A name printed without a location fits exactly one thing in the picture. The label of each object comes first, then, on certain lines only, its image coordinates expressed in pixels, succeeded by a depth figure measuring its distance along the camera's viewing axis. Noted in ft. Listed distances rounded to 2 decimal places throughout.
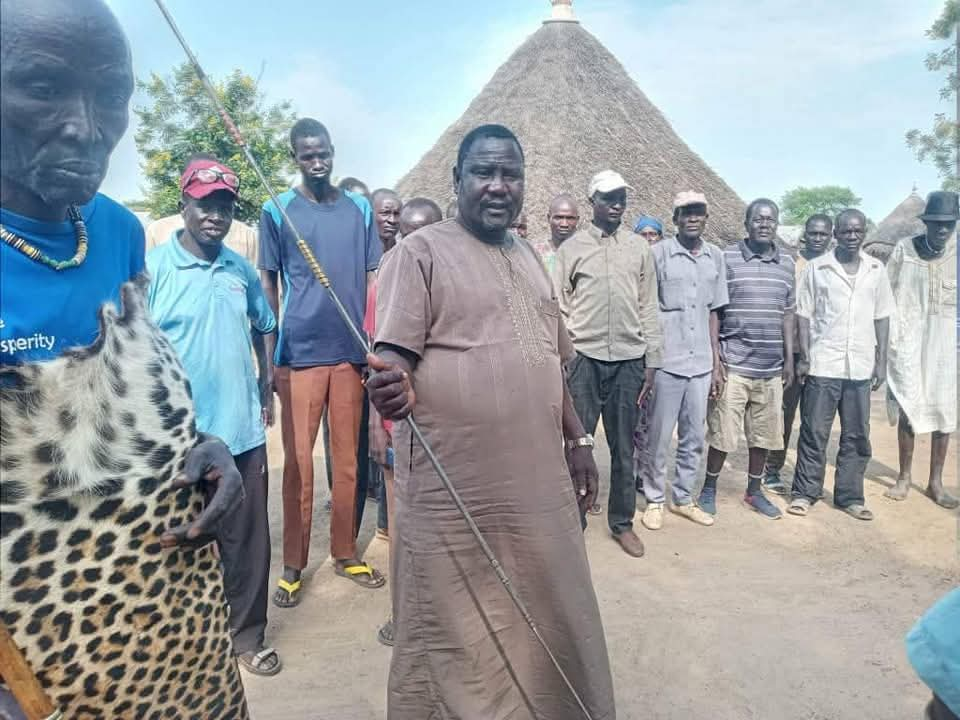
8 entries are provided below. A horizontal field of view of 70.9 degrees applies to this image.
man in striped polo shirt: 15.55
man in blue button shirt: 14.79
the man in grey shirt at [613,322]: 13.39
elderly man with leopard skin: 3.29
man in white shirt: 15.94
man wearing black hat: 16.76
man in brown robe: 6.81
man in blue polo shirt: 8.52
